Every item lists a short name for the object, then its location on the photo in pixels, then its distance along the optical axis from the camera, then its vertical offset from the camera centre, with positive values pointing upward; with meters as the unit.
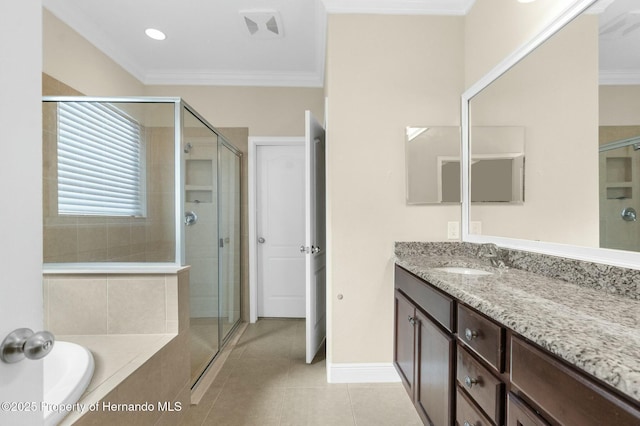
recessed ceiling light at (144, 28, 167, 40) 2.51 +1.55
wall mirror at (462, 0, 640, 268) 1.03 +0.33
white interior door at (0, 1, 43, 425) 0.53 +0.03
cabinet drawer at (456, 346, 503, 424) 0.88 -0.57
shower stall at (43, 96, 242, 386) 1.83 +0.16
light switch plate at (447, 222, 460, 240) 2.09 -0.13
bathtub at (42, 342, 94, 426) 0.98 -0.65
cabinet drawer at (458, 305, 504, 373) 0.87 -0.41
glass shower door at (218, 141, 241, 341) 2.68 -0.25
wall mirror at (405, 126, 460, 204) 2.07 +0.36
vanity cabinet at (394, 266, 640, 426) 0.60 -0.48
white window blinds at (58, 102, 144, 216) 1.86 +0.35
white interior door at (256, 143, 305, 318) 3.37 -0.19
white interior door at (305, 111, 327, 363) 2.27 -0.21
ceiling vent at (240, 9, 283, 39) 2.29 +1.54
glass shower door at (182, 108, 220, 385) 2.01 -0.18
